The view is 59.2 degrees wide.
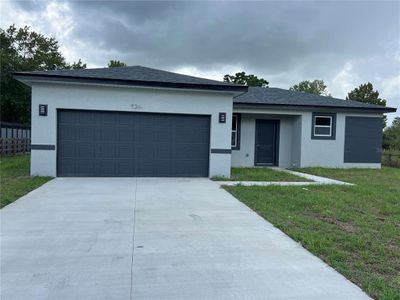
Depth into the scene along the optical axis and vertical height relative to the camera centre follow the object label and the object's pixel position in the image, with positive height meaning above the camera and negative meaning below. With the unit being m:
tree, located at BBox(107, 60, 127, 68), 42.16 +8.72
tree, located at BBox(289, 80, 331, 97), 59.34 +9.38
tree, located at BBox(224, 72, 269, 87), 46.38 +7.97
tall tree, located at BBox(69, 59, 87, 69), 36.89 +7.43
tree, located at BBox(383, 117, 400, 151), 27.68 +0.62
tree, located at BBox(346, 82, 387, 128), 47.48 +6.59
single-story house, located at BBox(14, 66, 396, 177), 10.82 +0.43
